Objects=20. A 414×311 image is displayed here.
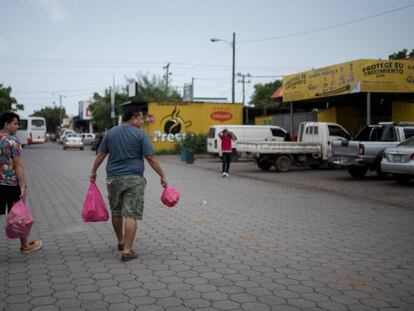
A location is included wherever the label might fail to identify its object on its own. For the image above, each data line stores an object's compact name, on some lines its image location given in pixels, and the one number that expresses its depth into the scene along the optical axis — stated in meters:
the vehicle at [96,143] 33.92
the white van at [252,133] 26.17
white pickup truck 19.30
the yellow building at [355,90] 17.78
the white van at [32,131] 49.97
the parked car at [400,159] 13.12
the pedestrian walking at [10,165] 5.57
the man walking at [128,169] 5.40
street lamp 34.00
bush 28.38
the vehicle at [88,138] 56.41
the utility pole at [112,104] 50.99
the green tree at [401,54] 47.55
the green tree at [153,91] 55.41
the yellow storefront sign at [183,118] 36.47
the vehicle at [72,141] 44.22
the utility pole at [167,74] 55.42
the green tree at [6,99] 48.69
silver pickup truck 15.36
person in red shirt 17.44
